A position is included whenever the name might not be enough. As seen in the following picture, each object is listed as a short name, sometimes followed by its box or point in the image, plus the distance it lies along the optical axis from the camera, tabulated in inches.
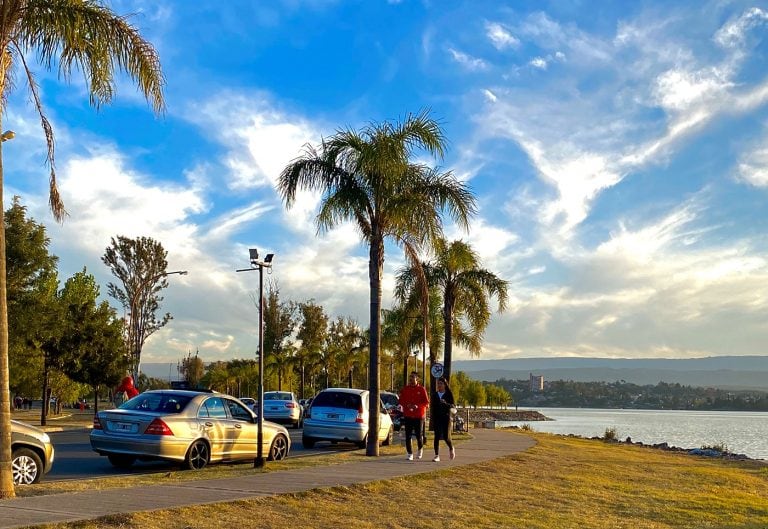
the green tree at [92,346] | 1525.6
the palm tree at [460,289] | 1359.5
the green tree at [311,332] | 2805.1
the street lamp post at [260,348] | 685.9
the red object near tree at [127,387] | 1132.5
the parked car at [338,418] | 919.7
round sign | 1235.2
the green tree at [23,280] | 1362.0
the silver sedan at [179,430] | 620.7
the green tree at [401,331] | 1709.6
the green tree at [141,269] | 2416.3
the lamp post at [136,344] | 1800.7
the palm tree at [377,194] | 847.1
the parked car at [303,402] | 1636.0
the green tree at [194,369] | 3609.7
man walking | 778.8
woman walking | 773.9
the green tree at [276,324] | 3011.8
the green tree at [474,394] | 4466.0
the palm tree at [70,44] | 473.1
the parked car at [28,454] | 516.7
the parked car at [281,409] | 1461.6
